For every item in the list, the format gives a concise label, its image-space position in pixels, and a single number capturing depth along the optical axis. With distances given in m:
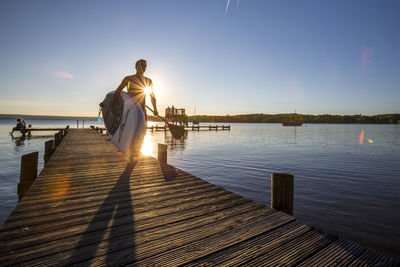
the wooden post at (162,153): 7.17
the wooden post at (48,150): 8.88
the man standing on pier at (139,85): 6.19
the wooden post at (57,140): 12.99
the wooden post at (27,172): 5.29
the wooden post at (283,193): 3.25
